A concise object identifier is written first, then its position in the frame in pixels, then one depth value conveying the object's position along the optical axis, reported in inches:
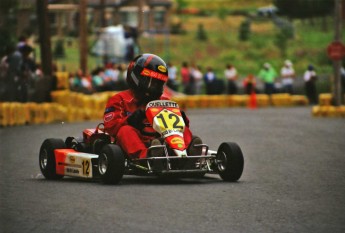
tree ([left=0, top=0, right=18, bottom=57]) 2035.2
